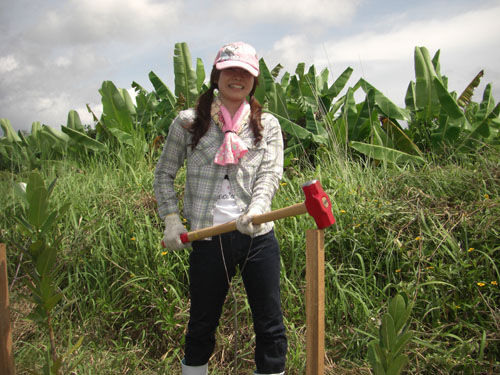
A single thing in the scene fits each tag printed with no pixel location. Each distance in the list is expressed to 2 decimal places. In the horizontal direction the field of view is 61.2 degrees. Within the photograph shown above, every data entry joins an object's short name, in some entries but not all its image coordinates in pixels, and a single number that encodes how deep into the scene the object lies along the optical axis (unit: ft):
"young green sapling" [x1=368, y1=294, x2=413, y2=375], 3.81
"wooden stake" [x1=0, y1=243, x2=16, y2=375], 5.27
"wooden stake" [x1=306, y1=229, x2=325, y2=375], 4.35
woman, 6.11
